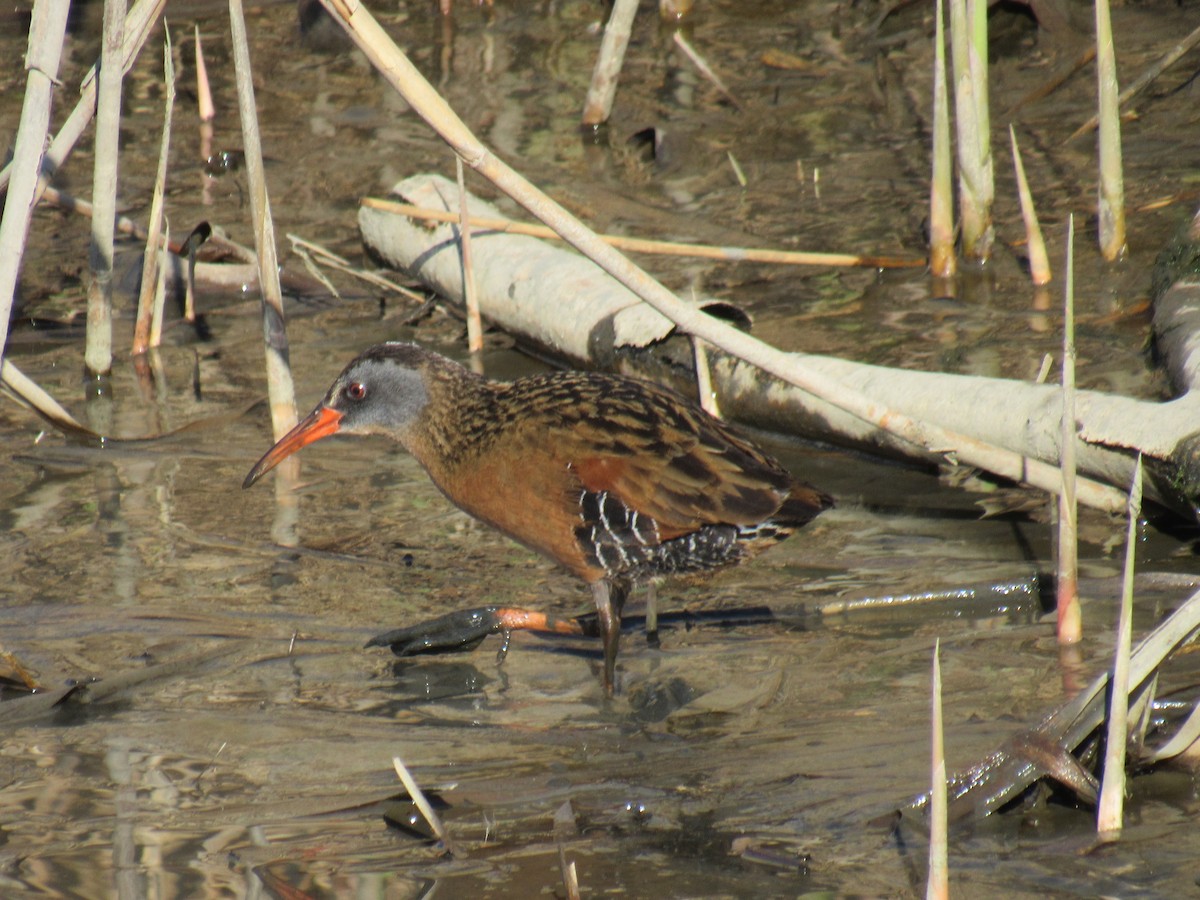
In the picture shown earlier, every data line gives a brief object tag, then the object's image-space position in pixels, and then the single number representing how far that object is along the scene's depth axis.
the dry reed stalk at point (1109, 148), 10.28
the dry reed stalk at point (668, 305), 6.45
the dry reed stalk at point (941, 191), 10.76
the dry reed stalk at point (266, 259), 9.10
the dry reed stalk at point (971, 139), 10.65
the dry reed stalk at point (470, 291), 11.26
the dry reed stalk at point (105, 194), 8.92
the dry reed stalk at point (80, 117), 8.76
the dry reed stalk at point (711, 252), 11.77
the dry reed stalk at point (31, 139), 7.14
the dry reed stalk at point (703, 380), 9.71
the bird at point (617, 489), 7.43
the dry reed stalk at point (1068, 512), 6.30
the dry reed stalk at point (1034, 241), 11.05
